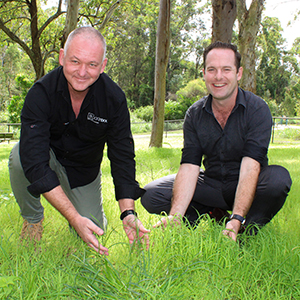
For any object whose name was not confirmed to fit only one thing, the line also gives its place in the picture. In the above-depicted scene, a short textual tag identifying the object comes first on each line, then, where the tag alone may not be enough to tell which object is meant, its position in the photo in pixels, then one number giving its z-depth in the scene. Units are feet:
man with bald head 7.72
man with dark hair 9.28
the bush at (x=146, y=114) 96.73
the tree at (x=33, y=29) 45.93
